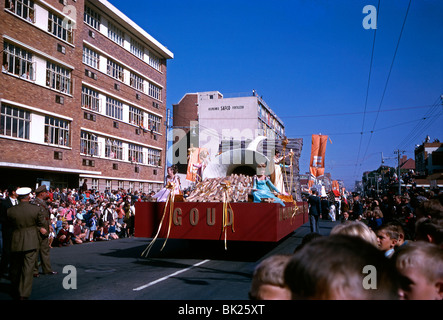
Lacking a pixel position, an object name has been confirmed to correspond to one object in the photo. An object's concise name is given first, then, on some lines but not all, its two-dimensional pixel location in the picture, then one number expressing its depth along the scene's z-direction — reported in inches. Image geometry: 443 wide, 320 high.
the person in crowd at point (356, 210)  492.7
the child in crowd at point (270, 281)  65.1
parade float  300.2
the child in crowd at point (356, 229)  107.7
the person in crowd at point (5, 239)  296.0
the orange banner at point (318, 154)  577.6
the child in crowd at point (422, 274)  72.8
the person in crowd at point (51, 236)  494.3
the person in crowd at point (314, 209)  469.1
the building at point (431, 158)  2105.1
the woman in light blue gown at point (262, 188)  328.2
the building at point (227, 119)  2003.0
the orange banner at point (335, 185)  1465.3
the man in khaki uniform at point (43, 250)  296.2
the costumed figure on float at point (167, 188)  340.2
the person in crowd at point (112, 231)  649.0
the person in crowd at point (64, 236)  527.8
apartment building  810.8
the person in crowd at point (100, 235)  623.2
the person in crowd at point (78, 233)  565.3
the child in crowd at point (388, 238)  147.9
